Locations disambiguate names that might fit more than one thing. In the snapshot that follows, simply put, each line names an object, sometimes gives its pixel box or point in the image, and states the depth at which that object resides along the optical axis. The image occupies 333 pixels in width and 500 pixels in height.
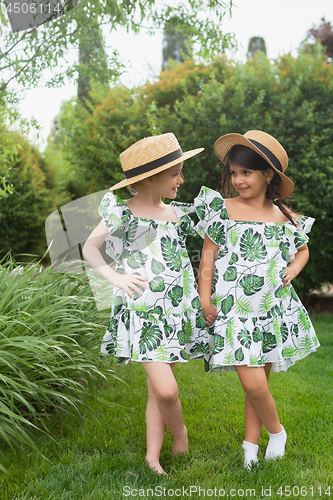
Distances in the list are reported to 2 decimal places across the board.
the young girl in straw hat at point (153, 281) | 2.06
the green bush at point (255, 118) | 5.67
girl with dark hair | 2.13
